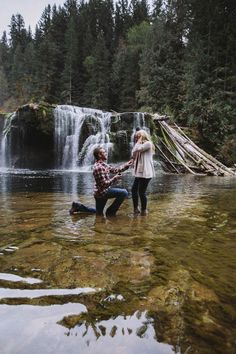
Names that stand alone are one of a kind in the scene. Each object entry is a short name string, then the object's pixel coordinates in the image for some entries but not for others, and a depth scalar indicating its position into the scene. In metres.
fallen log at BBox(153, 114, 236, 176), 20.81
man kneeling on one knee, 6.45
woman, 6.68
